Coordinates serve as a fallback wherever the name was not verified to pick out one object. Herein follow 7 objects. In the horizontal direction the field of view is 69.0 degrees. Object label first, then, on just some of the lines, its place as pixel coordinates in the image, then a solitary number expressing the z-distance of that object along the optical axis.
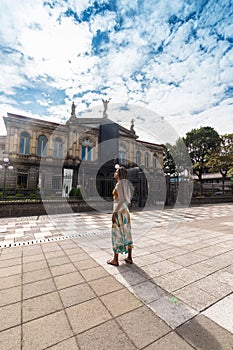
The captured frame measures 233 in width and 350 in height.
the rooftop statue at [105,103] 18.08
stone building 18.81
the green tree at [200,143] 31.23
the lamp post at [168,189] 14.99
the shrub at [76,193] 11.53
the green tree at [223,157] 22.21
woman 3.18
